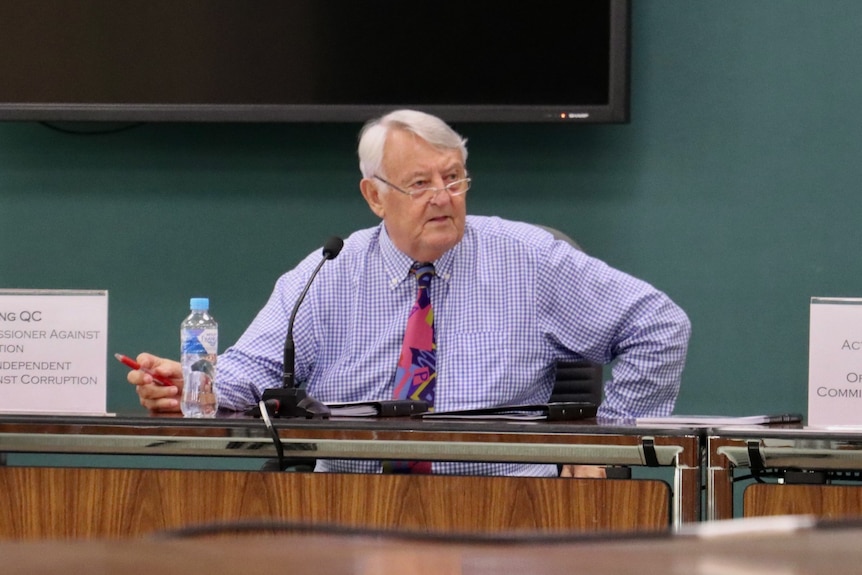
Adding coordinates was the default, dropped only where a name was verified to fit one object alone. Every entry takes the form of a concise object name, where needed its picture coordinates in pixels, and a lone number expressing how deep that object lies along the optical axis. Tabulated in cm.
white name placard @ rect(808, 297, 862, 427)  798
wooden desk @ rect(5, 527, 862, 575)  308
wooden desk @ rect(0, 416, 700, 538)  786
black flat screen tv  965
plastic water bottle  829
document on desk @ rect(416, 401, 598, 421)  807
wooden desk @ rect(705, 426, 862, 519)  779
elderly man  869
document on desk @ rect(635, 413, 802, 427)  793
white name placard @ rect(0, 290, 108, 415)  817
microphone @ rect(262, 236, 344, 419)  811
